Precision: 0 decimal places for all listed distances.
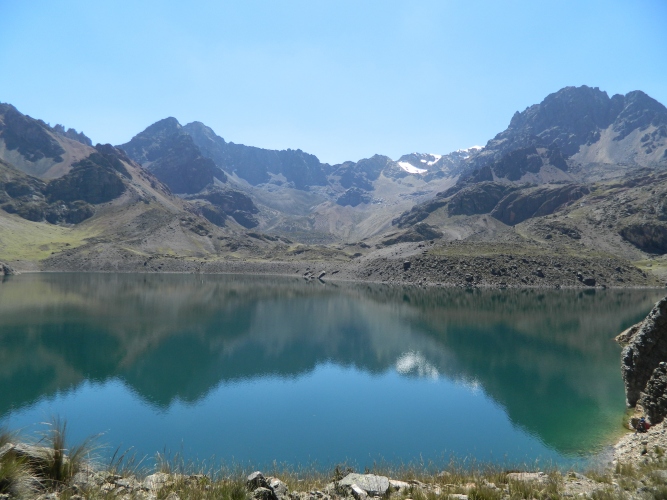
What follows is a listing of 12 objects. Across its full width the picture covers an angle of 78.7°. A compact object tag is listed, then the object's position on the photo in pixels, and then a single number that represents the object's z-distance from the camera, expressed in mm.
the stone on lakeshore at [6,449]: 9406
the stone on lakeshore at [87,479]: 10435
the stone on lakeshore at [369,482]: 12648
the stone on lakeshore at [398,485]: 13137
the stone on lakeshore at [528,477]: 13769
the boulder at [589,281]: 136000
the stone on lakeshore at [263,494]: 10891
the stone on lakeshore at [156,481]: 11484
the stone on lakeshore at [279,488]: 11523
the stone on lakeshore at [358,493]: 12017
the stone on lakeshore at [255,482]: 11527
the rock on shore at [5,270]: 144975
